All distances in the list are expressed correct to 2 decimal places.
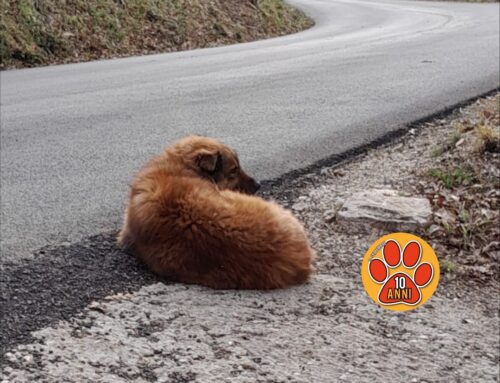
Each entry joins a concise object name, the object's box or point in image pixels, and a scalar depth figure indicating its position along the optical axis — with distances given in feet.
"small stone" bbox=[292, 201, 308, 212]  19.76
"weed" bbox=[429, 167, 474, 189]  20.97
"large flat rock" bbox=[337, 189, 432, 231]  16.93
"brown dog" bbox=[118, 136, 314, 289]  13.17
